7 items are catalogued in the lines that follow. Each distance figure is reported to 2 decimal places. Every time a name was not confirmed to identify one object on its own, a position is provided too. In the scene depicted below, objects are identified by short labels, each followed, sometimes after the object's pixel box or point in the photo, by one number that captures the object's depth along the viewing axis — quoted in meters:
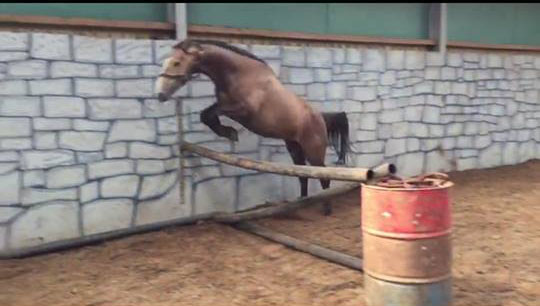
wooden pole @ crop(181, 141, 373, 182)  3.25
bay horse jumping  4.46
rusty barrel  2.87
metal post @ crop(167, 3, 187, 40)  5.01
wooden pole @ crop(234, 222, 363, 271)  3.94
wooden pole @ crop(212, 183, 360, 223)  4.72
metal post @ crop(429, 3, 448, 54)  7.35
